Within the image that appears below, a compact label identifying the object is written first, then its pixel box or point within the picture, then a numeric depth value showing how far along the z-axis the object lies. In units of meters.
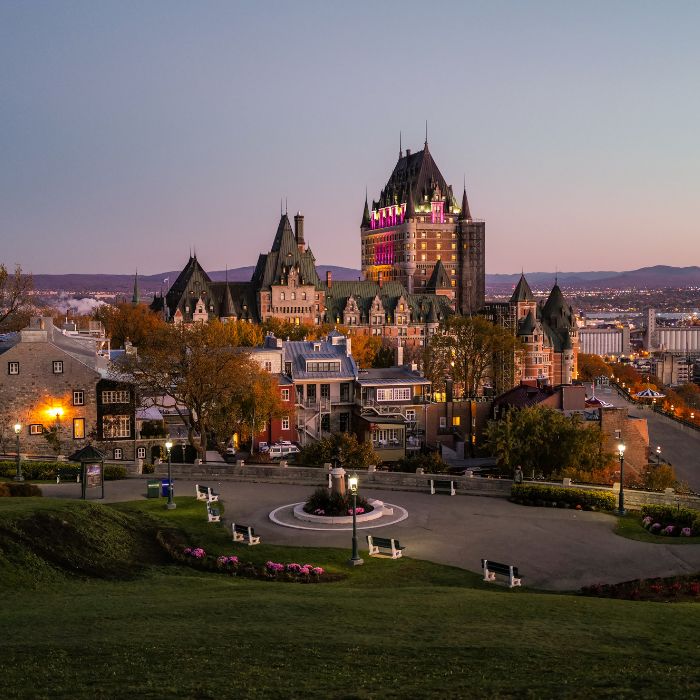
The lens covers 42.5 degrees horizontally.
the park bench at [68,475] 40.50
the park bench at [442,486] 39.12
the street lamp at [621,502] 34.22
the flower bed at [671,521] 31.45
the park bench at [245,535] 29.91
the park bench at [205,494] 36.41
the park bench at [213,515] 33.16
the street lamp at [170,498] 35.43
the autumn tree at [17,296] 67.68
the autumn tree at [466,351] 93.12
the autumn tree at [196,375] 50.16
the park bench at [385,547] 28.56
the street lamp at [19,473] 40.28
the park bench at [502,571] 25.31
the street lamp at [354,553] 27.69
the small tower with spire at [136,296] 150.10
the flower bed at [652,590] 23.23
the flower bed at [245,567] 25.70
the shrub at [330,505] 33.69
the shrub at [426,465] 46.31
